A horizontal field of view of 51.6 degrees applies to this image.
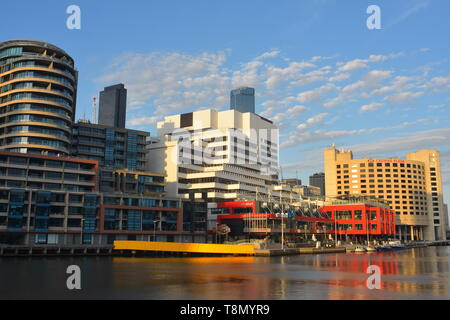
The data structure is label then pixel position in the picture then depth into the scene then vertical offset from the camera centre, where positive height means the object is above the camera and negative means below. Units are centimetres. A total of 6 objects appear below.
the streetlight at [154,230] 13896 +125
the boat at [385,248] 16315 -393
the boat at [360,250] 15138 -433
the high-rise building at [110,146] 16762 +3244
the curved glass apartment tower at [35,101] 14038 +4032
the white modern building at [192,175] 17750 +2339
